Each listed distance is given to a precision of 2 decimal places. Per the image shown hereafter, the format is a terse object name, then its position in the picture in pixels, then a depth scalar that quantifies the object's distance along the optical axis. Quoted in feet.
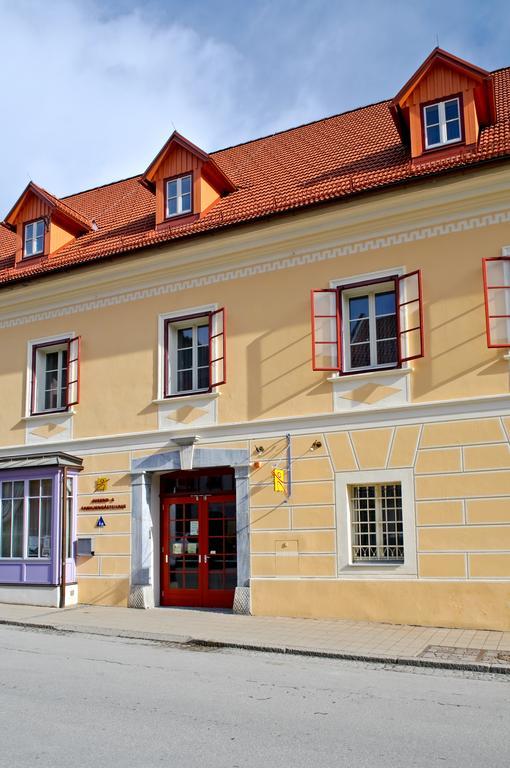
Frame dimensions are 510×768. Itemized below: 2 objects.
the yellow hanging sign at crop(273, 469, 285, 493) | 46.03
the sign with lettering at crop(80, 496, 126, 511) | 52.90
